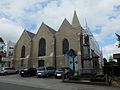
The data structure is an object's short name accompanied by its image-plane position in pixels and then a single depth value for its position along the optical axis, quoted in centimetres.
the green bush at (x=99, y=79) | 985
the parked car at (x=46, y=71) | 1432
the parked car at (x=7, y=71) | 1812
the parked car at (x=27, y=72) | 1544
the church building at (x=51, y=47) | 2012
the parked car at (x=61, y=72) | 1339
